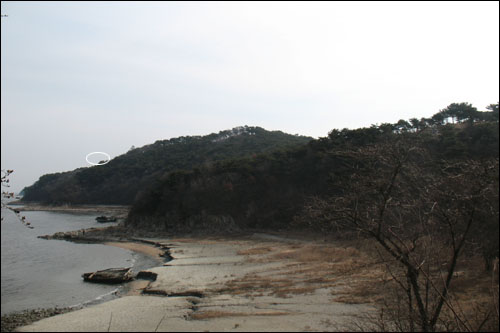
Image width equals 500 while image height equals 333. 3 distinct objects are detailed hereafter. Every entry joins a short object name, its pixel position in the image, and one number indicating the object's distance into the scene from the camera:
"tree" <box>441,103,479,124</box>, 50.62
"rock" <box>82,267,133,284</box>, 27.50
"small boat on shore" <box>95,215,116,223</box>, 72.69
